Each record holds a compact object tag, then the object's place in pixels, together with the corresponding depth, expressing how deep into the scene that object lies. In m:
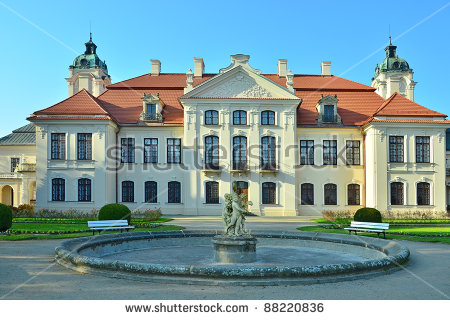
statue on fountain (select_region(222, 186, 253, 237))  12.21
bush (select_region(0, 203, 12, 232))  18.61
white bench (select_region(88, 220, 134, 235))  17.53
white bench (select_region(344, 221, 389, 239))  17.25
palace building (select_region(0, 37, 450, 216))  33.50
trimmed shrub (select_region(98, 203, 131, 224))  21.80
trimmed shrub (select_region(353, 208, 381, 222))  21.78
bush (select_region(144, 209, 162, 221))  27.83
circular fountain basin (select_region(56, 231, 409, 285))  8.85
